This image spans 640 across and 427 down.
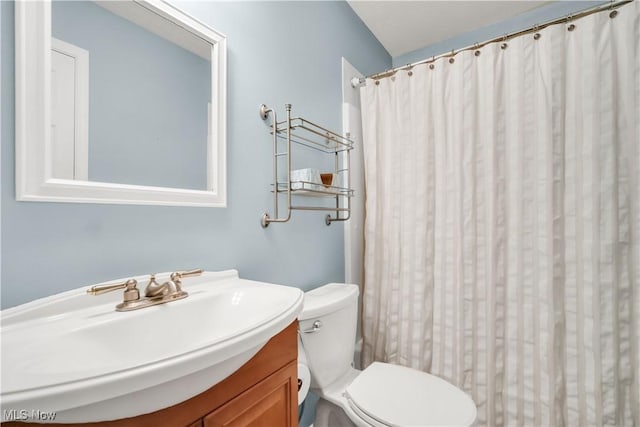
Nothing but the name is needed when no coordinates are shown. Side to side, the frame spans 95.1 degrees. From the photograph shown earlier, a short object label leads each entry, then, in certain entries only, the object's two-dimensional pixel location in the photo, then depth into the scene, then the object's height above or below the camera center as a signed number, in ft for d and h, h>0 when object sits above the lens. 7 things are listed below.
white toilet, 3.48 -2.31
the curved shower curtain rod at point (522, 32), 3.93 +2.82
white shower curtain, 3.96 -0.11
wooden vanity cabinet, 1.65 -1.23
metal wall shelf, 3.94 +0.78
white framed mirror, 2.11 +1.00
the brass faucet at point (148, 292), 2.32 -0.62
